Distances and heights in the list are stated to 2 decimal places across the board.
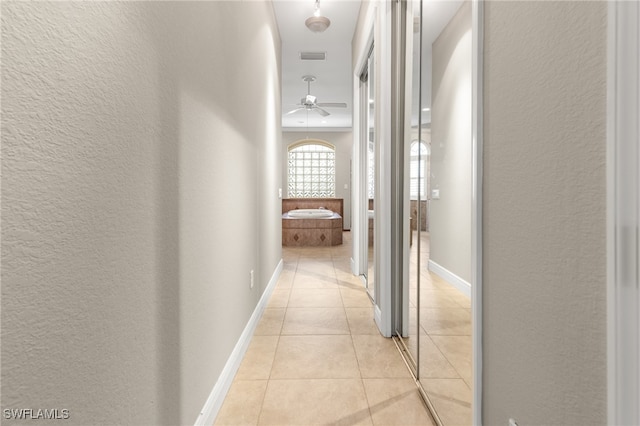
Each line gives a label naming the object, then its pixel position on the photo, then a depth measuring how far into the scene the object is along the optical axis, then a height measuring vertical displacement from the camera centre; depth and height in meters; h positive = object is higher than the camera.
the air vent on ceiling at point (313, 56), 4.53 +2.13
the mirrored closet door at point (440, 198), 1.25 +0.05
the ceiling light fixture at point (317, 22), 3.26 +1.88
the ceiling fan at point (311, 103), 5.48 +1.84
